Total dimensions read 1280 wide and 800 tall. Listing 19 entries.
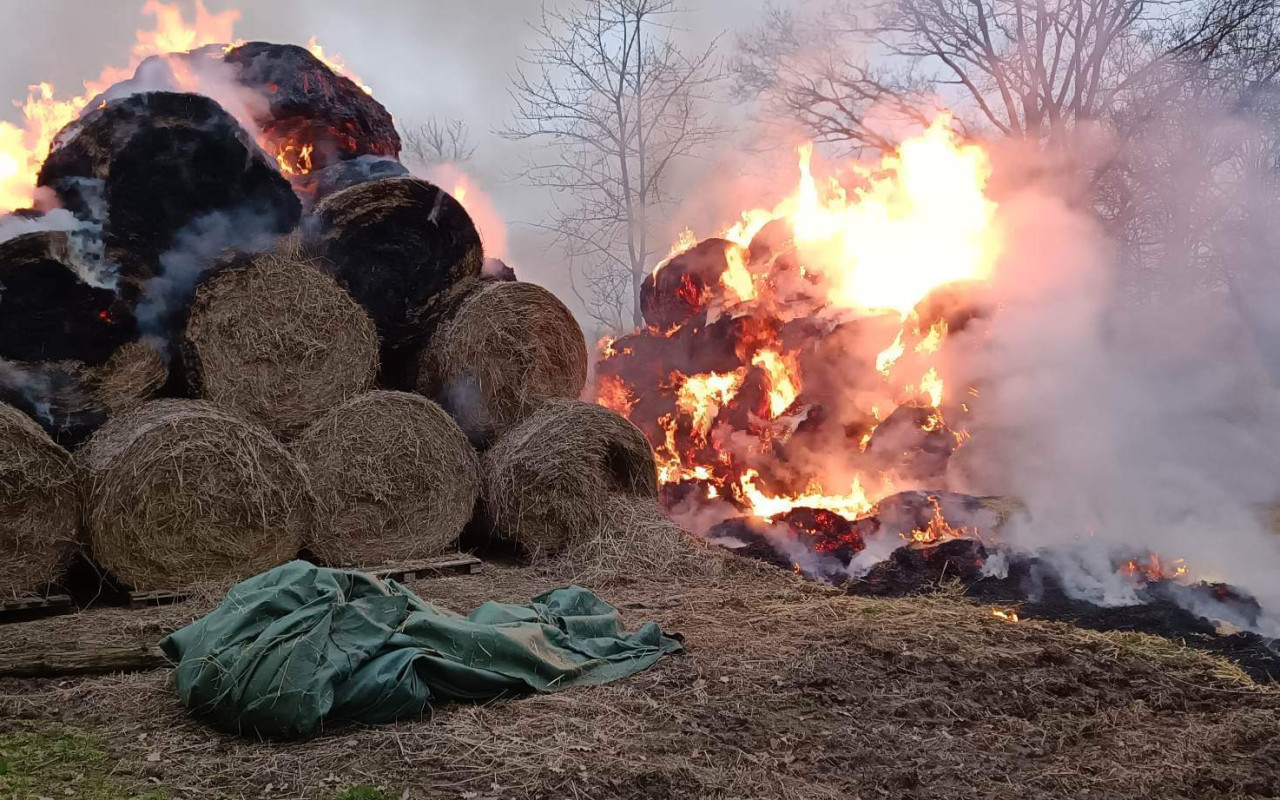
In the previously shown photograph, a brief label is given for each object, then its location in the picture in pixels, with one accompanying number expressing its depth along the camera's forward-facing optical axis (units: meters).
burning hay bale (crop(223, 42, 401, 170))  8.14
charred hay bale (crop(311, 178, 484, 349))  7.15
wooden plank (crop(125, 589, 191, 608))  5.72
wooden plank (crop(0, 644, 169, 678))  4.34
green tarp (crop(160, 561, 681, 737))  3.74
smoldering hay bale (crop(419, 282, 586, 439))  7.73
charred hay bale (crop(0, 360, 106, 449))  5.84
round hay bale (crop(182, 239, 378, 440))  6.45
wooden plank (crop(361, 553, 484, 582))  6.87
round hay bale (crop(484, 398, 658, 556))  7.52
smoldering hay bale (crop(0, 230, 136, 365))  5.86
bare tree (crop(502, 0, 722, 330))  18.88
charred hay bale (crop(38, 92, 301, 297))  6.23
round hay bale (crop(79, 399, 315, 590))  5.66
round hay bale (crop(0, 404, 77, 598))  5.37
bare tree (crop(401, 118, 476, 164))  24.97
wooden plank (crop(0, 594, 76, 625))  5.43
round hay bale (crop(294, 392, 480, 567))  6.80
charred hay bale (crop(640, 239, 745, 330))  11.75
